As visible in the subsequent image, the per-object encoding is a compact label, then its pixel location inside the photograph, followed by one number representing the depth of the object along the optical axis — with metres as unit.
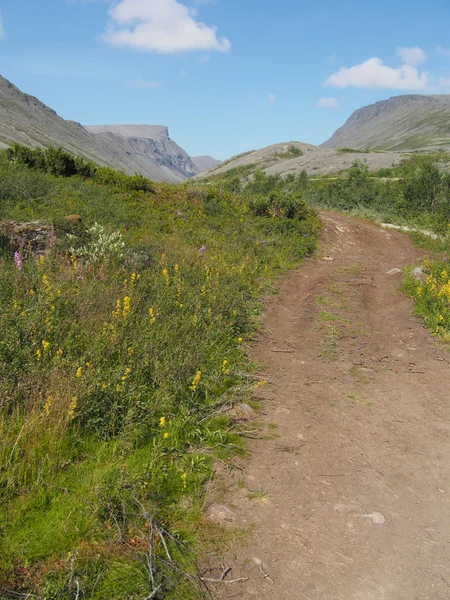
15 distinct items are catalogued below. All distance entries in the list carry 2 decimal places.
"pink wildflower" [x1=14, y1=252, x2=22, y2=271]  6.25
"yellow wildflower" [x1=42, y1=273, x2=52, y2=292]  5.44
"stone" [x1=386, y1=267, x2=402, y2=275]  12.81
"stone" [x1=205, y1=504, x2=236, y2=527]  3.22
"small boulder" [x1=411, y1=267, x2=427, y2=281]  11.24
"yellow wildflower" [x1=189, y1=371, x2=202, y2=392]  4.72
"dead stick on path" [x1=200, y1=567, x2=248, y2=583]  2.72
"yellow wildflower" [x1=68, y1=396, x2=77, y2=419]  3.62
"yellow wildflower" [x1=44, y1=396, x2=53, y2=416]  3.55
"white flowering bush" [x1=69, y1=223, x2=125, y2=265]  8.02
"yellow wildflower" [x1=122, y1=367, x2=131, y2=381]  4.20
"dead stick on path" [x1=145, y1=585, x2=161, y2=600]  2.45
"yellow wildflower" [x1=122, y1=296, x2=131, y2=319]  5.47
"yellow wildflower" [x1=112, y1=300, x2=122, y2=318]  5.48
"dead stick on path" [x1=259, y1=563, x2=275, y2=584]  2.79
